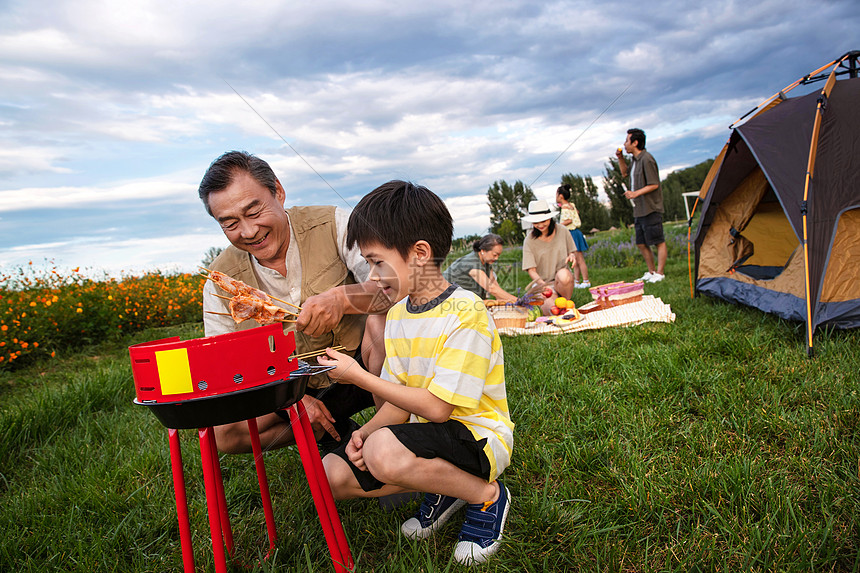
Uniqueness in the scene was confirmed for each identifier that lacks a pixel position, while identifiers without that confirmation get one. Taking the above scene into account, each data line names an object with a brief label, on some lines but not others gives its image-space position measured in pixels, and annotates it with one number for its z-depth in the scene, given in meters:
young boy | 1.61
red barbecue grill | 1.23
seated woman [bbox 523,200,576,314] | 5.73
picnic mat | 4.31
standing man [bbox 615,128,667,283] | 6.59
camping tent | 3.38
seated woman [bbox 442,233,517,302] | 5.53
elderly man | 1.98
